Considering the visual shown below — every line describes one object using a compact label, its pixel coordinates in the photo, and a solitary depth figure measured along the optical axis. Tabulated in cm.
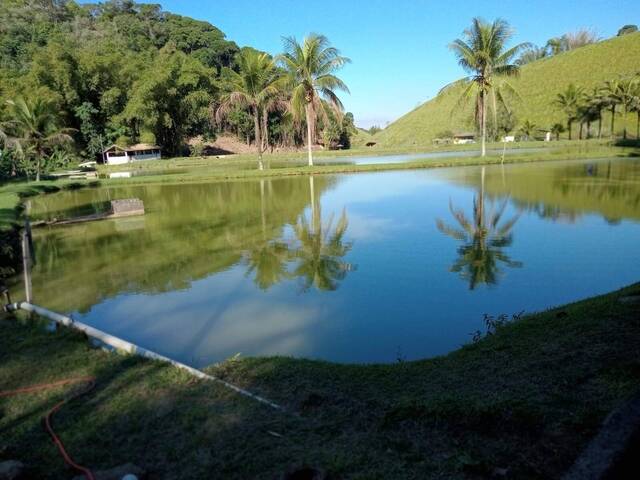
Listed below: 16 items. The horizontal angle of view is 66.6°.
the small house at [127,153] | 5072
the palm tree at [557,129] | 5750
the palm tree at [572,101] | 5234
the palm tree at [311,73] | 2830
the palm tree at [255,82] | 3133
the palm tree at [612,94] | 4594
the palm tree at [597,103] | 4697
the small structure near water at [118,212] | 1610
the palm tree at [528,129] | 5834
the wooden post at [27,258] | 746
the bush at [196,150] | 5788
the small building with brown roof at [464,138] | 6666
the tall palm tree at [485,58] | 2958
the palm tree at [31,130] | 3225
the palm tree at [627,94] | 4516
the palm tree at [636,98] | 4461
